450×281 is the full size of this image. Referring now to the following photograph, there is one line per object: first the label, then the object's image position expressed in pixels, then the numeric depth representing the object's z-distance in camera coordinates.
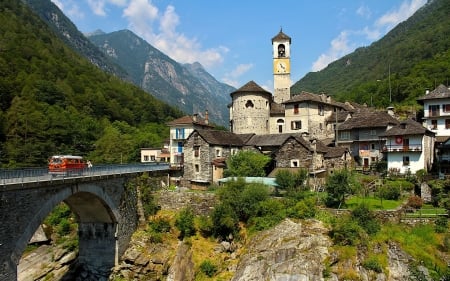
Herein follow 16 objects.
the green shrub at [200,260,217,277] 30.53
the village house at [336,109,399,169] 48.34
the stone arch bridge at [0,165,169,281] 20.77
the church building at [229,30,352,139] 55.62
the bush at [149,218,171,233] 36.03
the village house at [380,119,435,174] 41.12
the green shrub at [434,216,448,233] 29.50
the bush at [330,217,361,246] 28.42
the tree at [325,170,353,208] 33.38
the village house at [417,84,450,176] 48.88
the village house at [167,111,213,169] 58.00
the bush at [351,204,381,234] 29.89
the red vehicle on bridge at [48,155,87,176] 25.90
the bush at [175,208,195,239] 34.81
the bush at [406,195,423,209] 33.47
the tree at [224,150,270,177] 43.94
